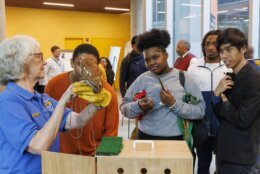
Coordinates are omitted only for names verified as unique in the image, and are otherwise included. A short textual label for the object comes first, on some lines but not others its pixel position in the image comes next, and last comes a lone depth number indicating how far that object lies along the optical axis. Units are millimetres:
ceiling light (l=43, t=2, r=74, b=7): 10523
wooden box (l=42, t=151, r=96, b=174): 1079
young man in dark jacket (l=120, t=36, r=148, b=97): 4344
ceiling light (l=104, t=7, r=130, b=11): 11617
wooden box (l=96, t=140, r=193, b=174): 1071
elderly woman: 1188
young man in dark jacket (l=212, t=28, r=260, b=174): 1638
